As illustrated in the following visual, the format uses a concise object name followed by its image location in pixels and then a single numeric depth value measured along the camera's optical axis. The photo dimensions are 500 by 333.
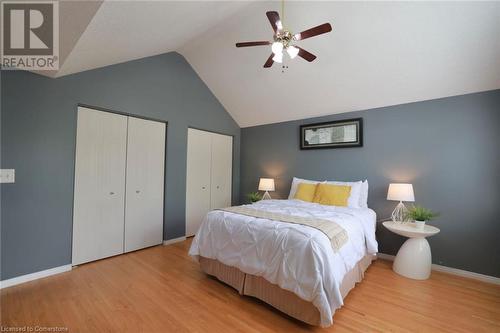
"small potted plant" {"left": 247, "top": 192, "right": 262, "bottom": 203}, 4.28
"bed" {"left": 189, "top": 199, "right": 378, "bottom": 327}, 1.62
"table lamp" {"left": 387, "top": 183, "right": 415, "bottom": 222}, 2.75
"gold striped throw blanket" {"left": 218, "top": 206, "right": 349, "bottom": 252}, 1.88
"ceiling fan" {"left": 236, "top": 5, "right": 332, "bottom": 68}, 1.88
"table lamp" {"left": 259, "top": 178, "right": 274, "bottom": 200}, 4.18
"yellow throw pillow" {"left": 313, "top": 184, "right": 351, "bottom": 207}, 3.08
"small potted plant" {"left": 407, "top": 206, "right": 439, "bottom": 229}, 2.57
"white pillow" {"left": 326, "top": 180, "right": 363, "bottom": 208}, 3.07
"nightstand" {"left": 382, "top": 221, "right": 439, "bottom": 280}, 2.52
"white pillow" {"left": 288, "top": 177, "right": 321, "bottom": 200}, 3.69
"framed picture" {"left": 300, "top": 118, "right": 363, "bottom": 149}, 3.50
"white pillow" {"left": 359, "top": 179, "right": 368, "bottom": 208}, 3.20
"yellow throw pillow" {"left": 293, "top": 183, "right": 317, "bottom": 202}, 3.40
